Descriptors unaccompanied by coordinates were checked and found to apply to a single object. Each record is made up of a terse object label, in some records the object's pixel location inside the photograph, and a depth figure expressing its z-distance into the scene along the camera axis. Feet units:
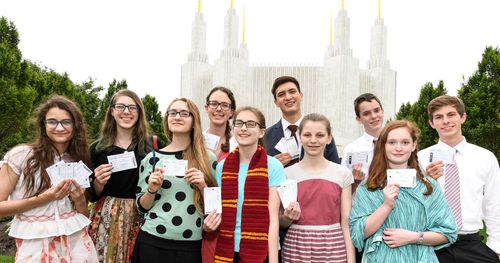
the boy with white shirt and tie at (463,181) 11.49
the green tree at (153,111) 79.80
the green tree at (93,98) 80.74
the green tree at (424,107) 59.82
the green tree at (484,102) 49.96
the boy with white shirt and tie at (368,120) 13.79
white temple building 103.50
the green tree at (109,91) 74.59
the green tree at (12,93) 39.96
